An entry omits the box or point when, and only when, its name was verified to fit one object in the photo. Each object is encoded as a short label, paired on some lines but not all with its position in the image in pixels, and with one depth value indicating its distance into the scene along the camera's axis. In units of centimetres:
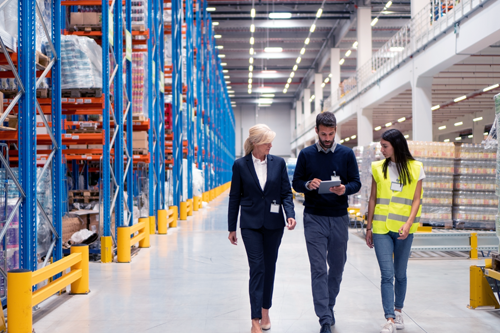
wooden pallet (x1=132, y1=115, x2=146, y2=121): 941
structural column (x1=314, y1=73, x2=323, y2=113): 3681
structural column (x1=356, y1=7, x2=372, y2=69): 2331
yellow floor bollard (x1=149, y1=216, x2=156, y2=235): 1056
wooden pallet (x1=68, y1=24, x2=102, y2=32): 764
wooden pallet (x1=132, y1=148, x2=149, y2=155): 981
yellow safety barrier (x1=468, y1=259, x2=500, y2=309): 476
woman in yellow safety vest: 399
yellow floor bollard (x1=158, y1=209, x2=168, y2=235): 1091
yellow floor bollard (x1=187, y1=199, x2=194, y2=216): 1547
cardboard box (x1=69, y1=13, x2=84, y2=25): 764
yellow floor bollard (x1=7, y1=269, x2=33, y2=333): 394
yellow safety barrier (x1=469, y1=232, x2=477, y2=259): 778
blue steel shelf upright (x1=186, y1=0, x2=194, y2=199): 1512
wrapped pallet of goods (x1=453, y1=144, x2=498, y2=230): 889
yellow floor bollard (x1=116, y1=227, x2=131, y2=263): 743
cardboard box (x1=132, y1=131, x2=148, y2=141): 975
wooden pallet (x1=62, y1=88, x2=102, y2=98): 682
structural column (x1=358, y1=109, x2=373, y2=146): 2150
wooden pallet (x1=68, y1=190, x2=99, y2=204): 858
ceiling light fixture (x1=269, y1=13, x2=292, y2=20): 2506
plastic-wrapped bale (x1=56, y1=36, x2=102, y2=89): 659
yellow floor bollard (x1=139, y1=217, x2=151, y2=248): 895
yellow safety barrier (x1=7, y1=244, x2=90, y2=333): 395
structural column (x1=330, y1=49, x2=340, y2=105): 2978
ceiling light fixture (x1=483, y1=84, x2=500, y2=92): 1750
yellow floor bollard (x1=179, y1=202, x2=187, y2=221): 1412
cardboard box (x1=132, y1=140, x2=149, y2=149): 976
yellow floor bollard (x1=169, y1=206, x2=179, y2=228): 1219
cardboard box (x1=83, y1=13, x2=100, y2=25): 764
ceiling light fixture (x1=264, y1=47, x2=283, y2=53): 3127
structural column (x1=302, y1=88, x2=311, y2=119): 4265
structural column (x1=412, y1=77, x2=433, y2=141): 1425
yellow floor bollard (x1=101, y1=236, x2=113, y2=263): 736
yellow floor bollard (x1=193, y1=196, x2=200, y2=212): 1727
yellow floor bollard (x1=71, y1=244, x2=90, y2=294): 547
